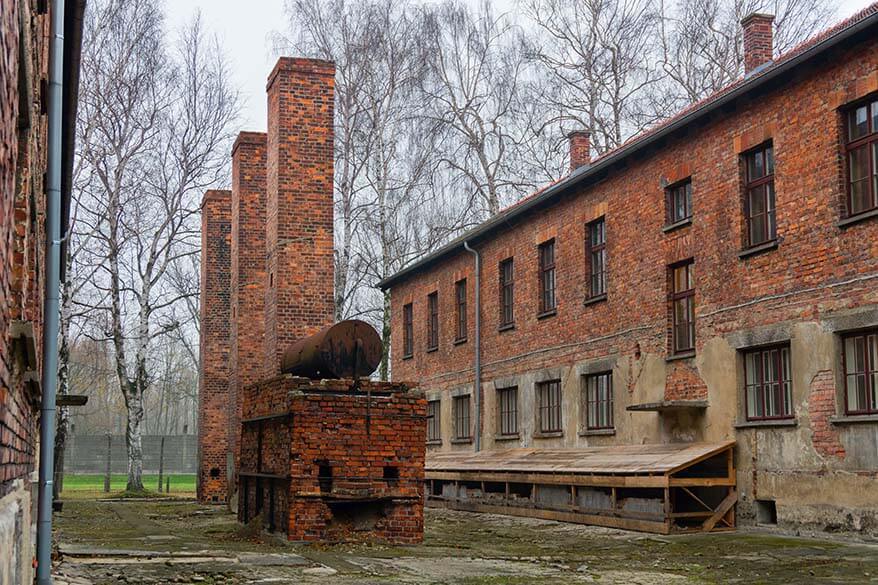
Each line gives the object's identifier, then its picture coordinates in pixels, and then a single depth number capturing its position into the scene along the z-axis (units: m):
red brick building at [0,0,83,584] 4.66
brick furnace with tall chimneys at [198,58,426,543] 15.45
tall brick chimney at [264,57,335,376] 17.97
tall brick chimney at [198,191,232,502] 29.69
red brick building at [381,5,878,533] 16.19
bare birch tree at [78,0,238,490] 32.28
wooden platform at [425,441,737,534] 17.94
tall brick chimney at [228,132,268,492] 24.48
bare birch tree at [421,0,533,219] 38.88
